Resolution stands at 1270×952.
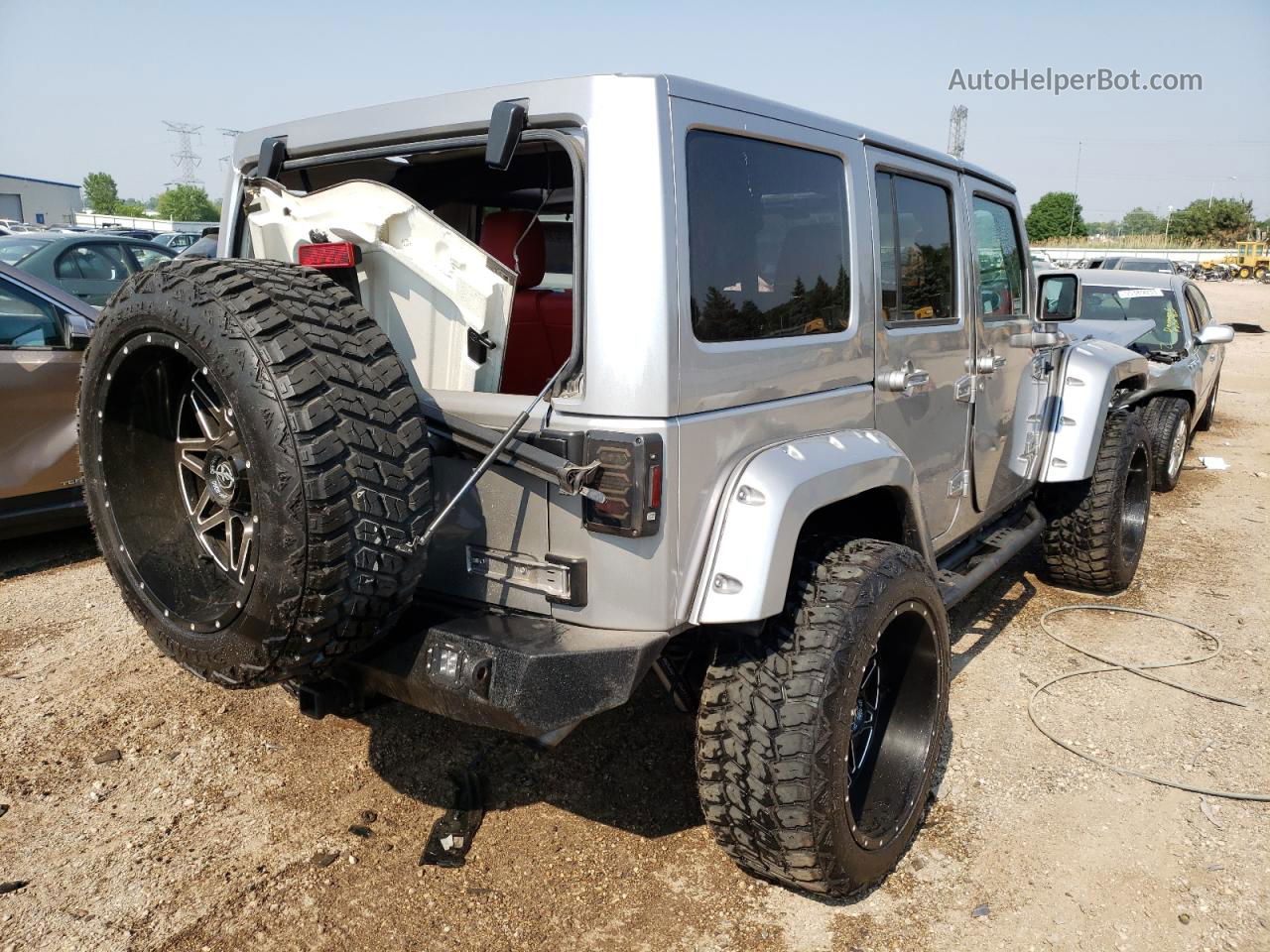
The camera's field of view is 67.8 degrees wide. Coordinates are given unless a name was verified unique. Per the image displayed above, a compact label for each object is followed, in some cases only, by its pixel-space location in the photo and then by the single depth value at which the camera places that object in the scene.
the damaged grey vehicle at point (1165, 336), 6.77
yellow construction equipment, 48.00
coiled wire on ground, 3.18
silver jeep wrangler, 2.06
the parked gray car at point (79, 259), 9.49
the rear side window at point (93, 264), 9.67
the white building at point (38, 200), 68.38
